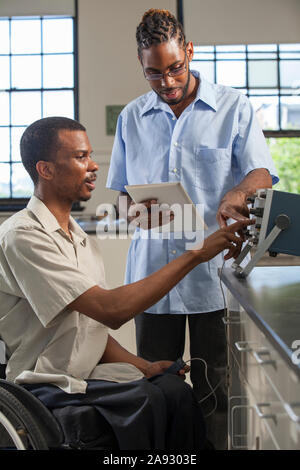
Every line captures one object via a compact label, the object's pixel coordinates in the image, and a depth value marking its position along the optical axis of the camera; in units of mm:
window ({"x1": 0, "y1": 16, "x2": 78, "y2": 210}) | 5797
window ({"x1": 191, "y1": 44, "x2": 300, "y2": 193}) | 5680
